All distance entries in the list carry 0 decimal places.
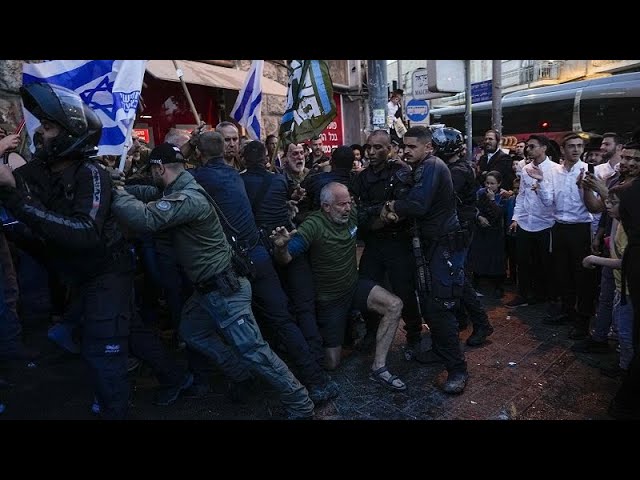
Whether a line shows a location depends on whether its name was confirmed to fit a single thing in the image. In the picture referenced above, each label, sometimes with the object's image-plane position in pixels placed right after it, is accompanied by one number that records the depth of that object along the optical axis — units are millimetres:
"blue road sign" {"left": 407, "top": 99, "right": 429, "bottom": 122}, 8430
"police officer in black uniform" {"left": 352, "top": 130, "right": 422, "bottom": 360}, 4234
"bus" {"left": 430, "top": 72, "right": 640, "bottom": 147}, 15091
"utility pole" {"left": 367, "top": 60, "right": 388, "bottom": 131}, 6961
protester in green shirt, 3848
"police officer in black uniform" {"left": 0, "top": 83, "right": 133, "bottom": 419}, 2600
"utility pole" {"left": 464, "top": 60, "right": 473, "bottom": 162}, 8145
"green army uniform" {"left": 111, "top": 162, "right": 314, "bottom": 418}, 3082
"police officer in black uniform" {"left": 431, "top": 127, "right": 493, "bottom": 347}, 4598
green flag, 4969
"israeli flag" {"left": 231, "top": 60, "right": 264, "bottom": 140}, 5426
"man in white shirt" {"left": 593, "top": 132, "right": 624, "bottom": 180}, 5575
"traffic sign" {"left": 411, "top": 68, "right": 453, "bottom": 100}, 9312
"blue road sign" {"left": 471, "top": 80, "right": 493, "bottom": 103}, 11750
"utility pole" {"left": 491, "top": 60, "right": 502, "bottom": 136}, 11508
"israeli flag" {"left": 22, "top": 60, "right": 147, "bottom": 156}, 3980
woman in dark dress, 6012
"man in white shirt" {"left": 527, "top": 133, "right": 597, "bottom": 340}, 4668
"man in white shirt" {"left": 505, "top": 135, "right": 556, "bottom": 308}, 5328
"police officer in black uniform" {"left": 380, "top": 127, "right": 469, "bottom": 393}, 3754
